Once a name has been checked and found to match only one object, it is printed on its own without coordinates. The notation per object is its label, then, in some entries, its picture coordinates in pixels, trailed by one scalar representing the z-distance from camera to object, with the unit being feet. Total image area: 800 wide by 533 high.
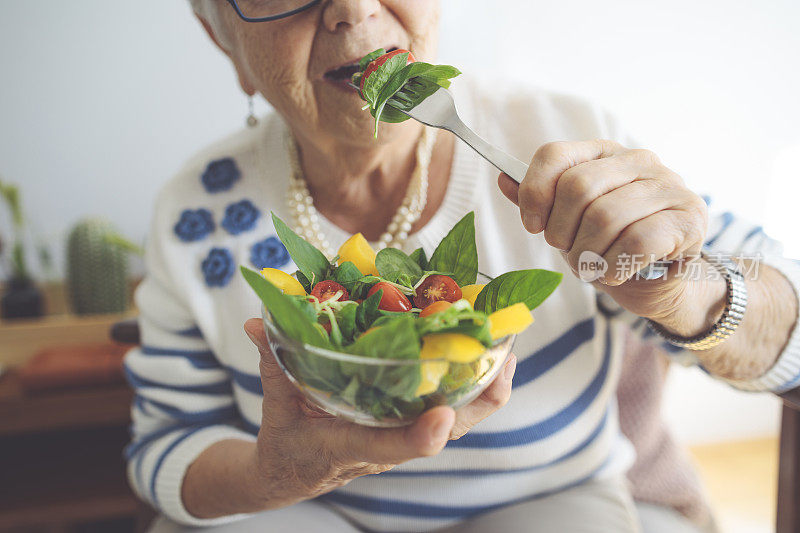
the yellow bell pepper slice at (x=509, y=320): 1.59
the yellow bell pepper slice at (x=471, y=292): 1.94
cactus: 4.91
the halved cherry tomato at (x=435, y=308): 1.68
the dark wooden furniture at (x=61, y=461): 4.57
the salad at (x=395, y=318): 1.51
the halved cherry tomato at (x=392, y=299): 1.81
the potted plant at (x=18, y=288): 5.04
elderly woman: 2.44
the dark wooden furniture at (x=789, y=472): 3.00
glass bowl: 1.49
